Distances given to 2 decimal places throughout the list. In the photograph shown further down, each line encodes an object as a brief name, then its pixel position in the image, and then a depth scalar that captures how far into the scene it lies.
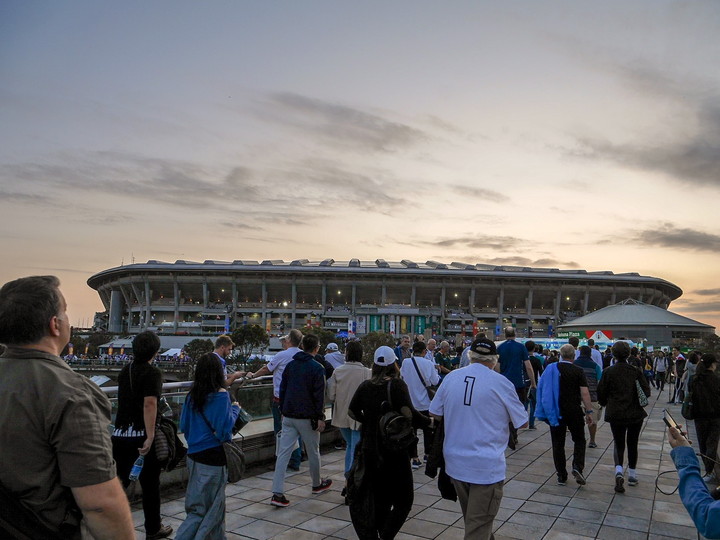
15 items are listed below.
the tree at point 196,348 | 53.88
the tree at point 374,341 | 56.54
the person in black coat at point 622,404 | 7.17
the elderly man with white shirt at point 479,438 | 4.19
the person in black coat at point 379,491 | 4.65
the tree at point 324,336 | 58.28
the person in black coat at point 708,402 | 7.66
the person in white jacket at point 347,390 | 6.85
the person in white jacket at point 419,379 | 8.12
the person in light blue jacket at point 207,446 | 4.50
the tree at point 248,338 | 57.88
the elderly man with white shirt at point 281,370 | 7.71
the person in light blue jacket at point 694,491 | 2.03
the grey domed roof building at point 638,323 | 50.81
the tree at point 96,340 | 73.81
